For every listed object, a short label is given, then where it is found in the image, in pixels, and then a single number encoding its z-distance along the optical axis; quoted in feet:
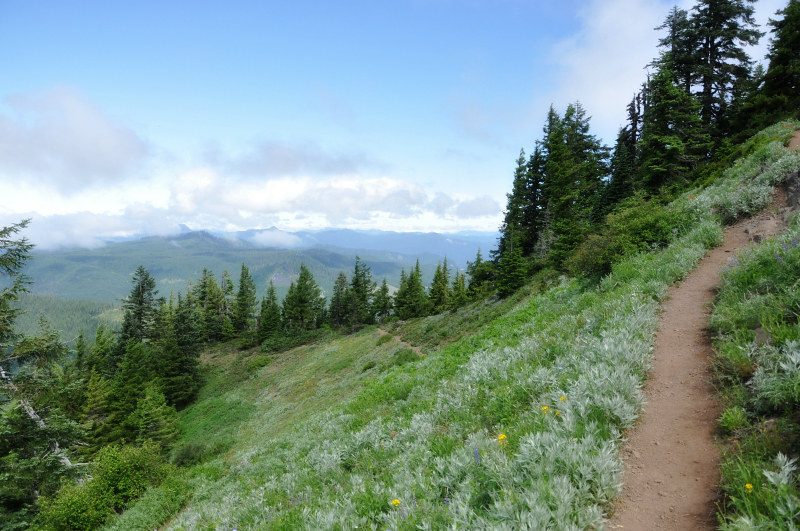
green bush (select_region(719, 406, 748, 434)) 12.36
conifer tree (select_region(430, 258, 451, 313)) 225.56
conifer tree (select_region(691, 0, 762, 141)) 91.71
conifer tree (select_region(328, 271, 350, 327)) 250.78
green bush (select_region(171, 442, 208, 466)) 56.13
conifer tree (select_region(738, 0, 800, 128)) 74.18
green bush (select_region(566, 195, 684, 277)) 42.32
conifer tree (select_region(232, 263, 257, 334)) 254.47
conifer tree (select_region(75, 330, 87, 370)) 164.45
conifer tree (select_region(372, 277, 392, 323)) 259.19
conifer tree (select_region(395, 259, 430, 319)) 220.43
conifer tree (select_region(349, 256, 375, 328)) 238.31
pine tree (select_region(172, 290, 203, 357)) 157.89
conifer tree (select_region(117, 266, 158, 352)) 169.68
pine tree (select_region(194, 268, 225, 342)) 240.94
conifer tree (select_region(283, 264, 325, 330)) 235.40
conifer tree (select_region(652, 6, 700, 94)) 97.09
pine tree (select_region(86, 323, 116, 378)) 157.79
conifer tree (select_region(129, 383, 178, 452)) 98.53
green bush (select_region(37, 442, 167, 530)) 37.70
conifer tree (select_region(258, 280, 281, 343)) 216.95
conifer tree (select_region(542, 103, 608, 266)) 119.55
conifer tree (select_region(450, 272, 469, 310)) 180.54
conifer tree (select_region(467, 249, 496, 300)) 151.19
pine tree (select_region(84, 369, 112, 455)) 108.78
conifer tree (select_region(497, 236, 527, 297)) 105.09
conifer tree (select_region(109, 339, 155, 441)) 111.55
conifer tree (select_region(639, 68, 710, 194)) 80.53
